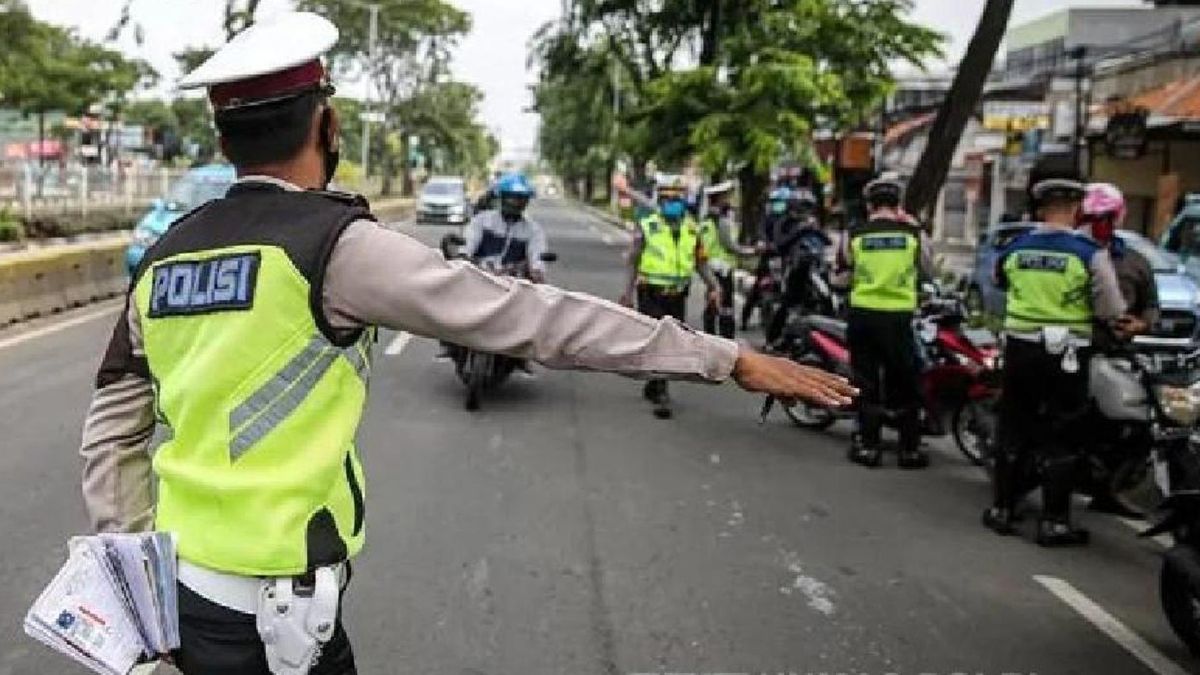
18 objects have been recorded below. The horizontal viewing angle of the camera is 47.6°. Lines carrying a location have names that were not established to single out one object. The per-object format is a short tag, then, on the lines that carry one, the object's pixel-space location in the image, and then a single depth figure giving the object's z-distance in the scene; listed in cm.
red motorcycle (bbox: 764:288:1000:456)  855
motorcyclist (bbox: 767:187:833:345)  1338
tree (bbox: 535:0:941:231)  2488
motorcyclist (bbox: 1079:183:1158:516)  658
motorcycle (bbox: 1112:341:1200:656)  500
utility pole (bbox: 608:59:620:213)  3173
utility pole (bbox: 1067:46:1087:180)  2417
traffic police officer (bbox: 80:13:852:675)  205
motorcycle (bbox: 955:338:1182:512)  653
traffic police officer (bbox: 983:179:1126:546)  646
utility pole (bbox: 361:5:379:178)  5522
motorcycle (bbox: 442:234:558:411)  991
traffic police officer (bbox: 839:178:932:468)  812
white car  4188
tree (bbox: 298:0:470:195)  6028
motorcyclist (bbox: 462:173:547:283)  1038
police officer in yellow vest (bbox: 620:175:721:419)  1009
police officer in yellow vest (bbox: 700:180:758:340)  1209
